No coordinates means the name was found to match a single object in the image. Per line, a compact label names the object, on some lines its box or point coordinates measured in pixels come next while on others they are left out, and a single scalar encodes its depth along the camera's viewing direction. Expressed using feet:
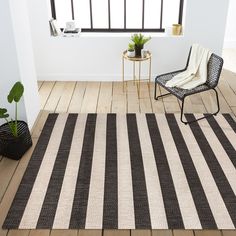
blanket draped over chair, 12.00
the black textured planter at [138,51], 13.25
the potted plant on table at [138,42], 13.14
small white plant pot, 13.34
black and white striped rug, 7.79
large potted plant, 9.59
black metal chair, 11.47
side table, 13.19
